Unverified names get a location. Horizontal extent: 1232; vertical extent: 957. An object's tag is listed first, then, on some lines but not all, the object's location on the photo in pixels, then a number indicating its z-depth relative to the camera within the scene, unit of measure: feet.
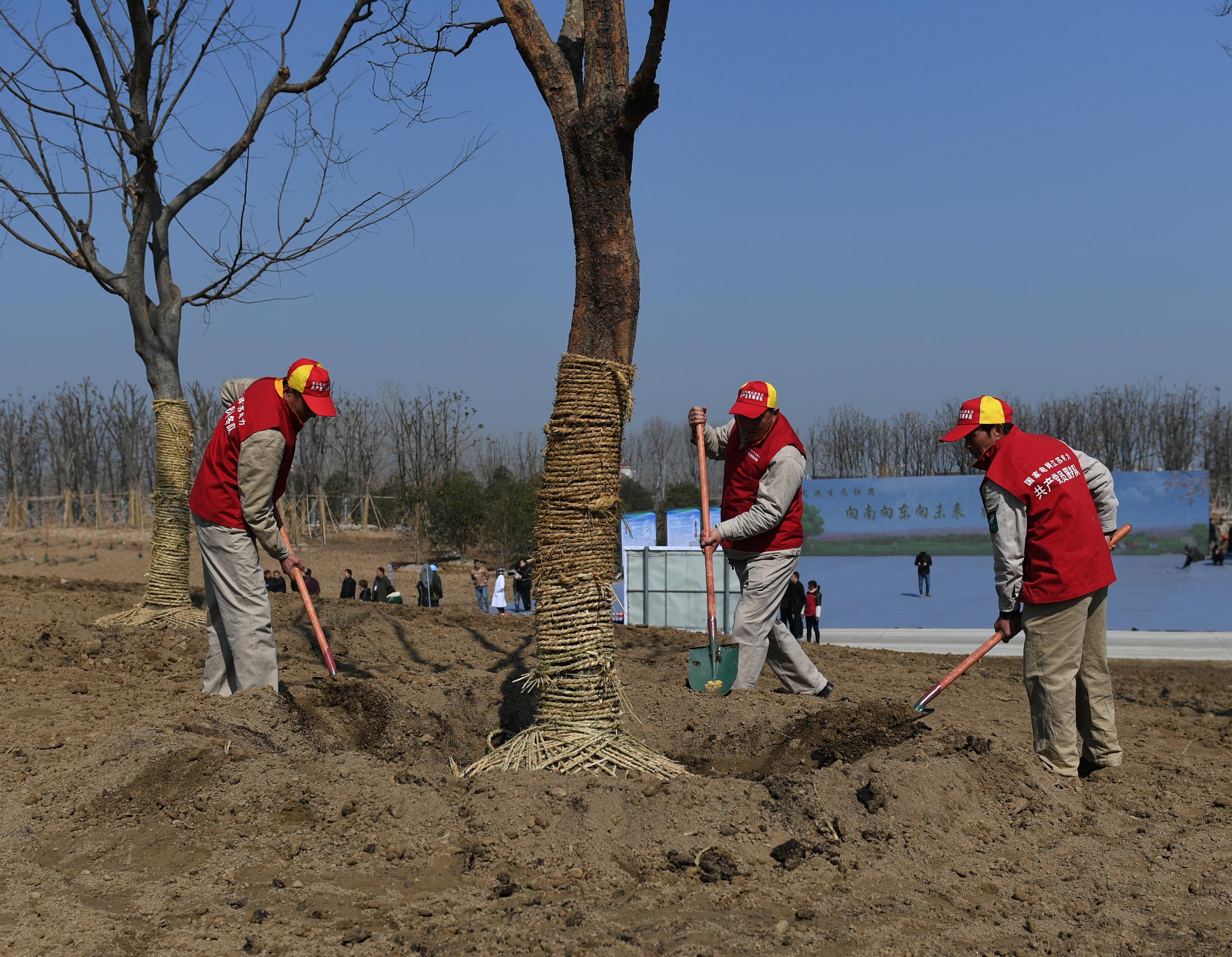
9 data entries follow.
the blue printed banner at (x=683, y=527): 66.74
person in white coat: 57.00
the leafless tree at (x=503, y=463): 152.05
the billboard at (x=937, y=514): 94.53
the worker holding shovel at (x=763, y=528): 16.57
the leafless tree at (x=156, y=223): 23.32
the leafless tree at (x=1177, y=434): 141.38
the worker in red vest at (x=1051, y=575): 13.89
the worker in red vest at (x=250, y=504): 15.39
